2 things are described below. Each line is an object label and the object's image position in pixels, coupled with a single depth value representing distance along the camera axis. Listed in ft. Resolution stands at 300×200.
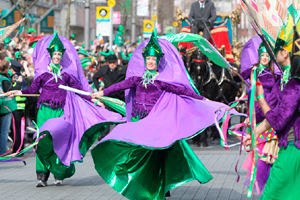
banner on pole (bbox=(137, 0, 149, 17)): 126.52
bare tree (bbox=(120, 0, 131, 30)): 128.28
